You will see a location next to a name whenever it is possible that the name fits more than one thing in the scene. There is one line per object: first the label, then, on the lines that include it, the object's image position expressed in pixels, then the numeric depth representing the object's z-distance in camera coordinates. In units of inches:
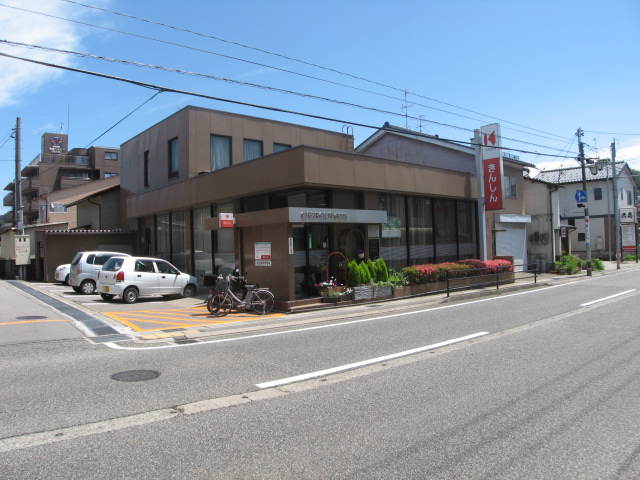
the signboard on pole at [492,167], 843.4
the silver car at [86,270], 767.1
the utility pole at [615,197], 1370.6
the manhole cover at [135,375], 258.6
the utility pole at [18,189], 1202.0
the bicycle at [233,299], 534.6
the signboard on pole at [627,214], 1747.0
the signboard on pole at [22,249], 1134.4
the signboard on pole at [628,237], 1878.7
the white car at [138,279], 644.1
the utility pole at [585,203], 1105.4
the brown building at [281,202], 600.7
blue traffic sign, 1139.5
